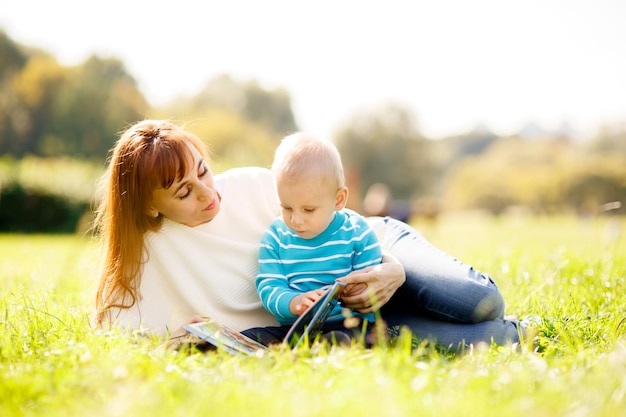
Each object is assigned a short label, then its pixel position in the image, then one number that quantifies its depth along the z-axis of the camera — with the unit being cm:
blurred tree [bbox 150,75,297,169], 2917
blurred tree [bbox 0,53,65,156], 3344
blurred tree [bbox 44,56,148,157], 3139
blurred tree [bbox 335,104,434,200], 4047
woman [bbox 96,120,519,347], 292
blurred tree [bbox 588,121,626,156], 3231
